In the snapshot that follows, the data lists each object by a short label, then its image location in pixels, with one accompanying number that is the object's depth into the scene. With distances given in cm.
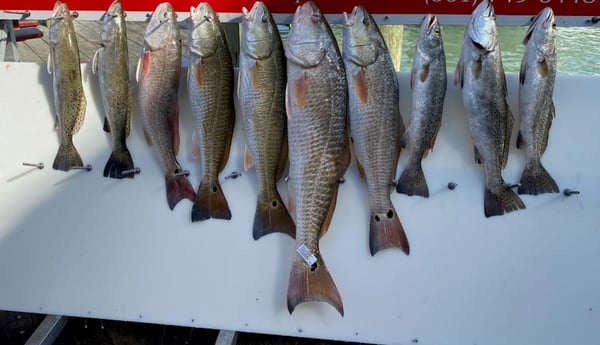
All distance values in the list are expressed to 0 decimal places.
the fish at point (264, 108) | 203
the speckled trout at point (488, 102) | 196
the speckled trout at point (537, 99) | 198
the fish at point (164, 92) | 214
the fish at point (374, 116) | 199
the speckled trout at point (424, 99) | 201
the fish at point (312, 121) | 196
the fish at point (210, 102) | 209
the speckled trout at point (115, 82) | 219
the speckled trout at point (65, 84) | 223
